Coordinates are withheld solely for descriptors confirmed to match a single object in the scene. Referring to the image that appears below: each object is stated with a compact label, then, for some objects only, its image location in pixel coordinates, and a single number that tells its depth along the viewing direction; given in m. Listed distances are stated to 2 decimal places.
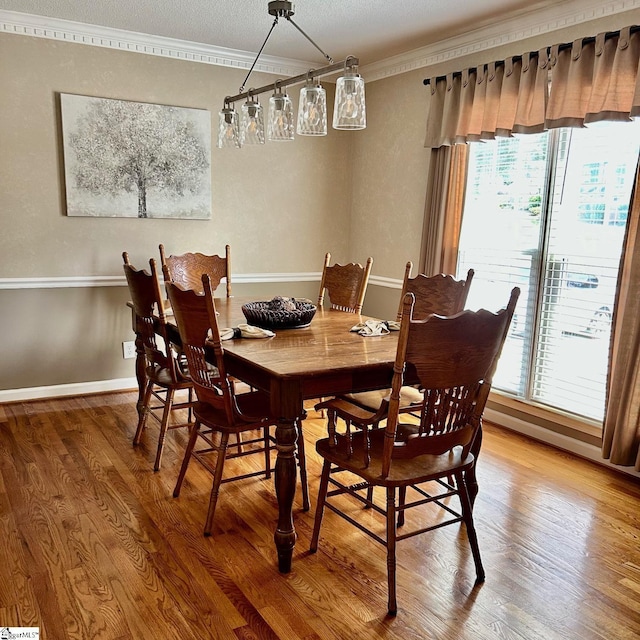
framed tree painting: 4.06
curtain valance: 2.92
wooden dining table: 2.11
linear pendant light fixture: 2.38
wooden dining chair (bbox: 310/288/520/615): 1.86
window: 3.18
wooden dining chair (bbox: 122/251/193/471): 3.10
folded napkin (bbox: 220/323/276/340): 2.62
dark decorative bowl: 2.85
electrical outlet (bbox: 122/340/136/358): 4.45
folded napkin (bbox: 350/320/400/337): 2.77
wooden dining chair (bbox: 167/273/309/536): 2.32
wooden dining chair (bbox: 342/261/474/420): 2.78
